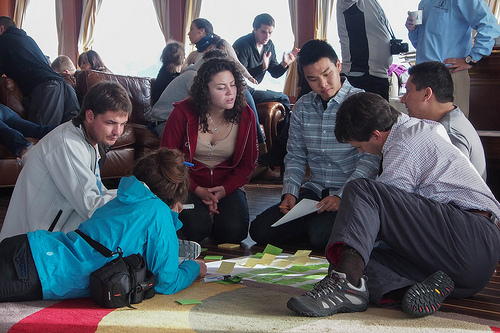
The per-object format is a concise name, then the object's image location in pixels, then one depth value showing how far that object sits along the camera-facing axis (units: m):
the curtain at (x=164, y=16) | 9.70
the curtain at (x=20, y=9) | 11.17
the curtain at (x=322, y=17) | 8.12
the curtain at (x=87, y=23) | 10.35
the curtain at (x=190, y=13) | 9.45
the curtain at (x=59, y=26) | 10.59
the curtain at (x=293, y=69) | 8.21
